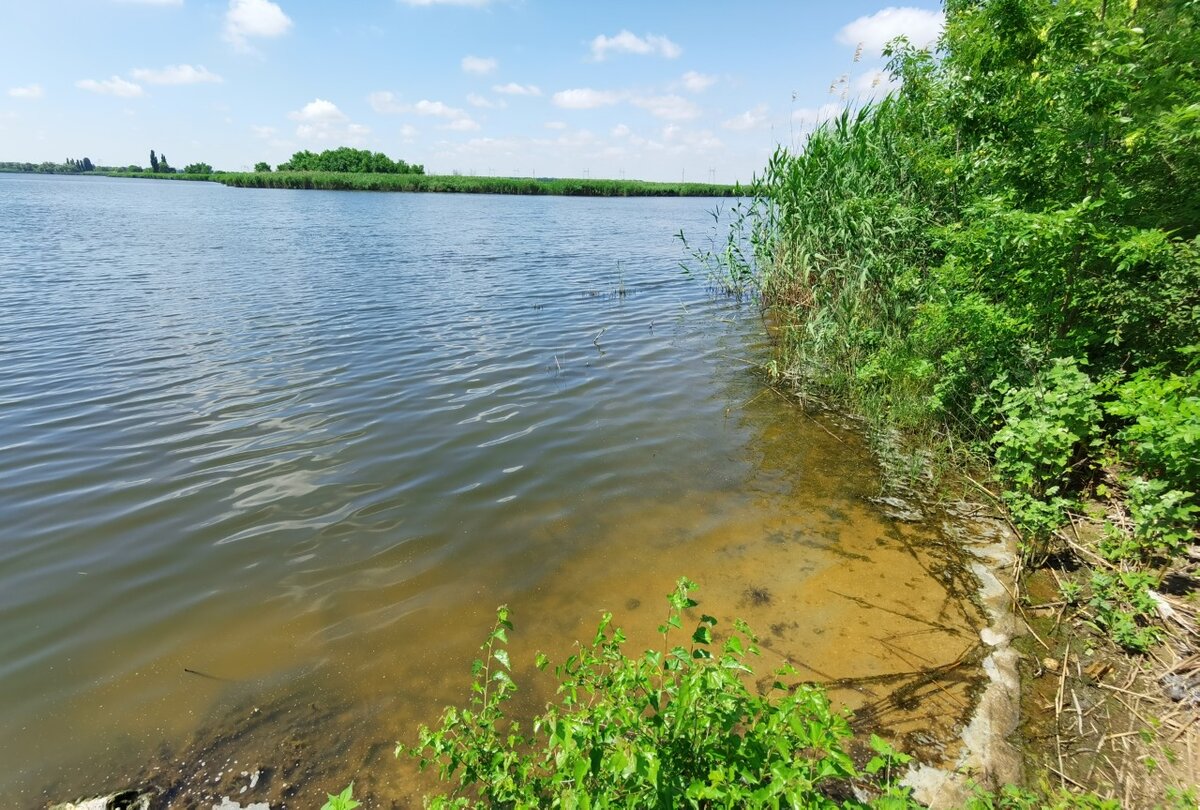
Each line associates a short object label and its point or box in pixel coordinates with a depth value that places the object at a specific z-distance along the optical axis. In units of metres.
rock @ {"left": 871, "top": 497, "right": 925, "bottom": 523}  5.20
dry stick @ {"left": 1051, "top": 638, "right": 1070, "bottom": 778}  2.98
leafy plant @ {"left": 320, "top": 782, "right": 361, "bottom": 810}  1.70
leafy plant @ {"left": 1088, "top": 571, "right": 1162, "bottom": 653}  3.41
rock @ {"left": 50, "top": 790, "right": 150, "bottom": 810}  2.72
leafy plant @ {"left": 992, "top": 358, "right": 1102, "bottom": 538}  4.25
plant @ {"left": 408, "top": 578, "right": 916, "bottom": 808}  1.83
